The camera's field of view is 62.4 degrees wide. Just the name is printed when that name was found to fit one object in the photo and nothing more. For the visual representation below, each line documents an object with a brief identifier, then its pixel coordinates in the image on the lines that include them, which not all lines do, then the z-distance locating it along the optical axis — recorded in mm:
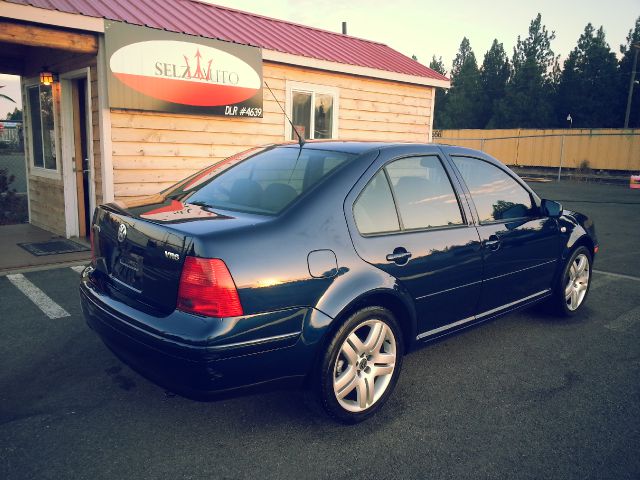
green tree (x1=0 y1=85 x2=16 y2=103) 9830
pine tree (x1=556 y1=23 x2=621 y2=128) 54469
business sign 6883
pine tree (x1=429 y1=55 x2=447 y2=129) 77188
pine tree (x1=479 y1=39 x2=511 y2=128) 72188
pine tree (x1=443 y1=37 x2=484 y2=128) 72438
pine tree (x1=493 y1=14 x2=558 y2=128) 60281
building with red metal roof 6832
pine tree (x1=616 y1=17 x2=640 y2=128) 49594
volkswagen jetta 2562
